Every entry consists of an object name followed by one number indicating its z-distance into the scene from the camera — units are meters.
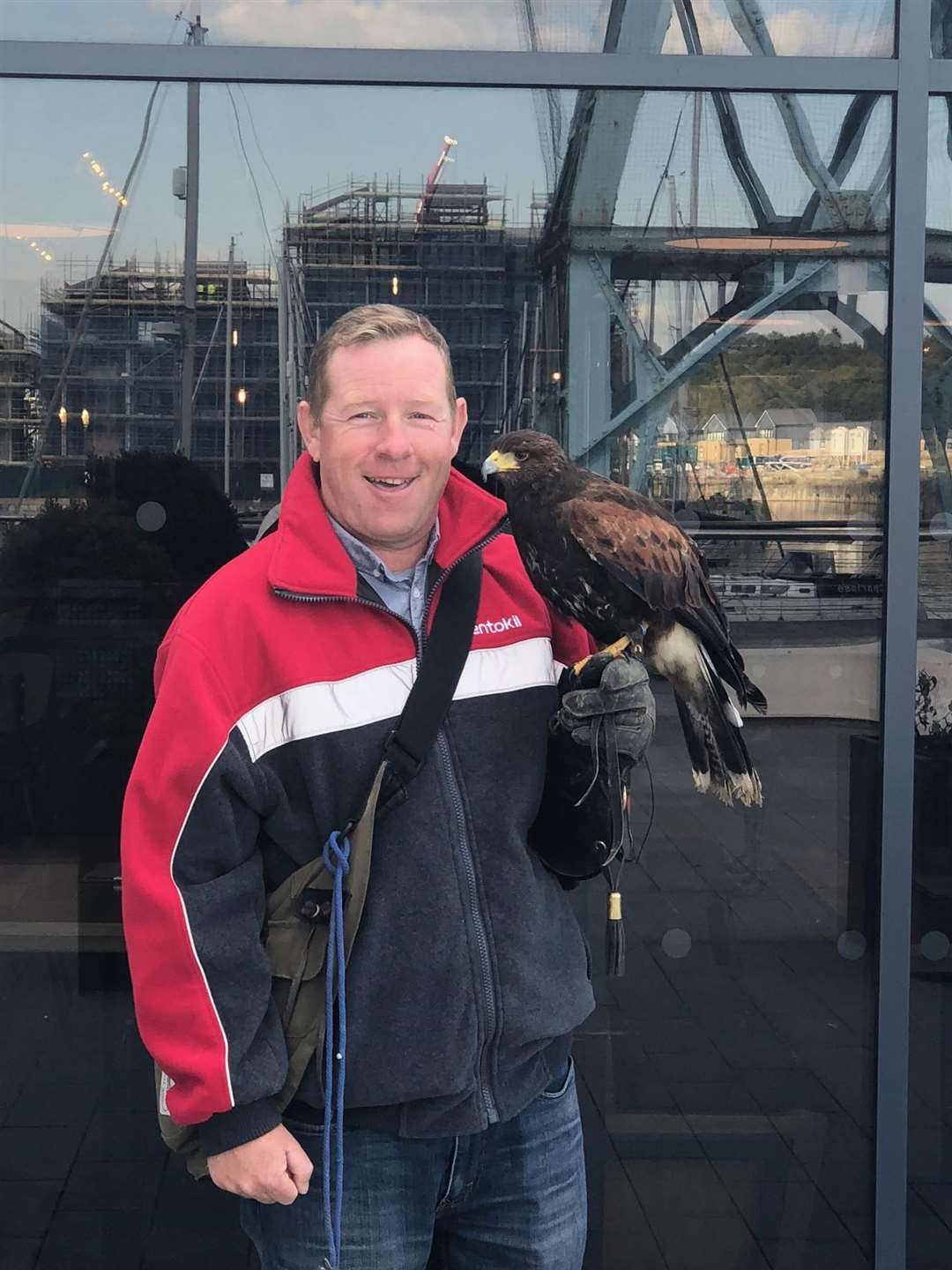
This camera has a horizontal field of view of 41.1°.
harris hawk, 2.17
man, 1.59
